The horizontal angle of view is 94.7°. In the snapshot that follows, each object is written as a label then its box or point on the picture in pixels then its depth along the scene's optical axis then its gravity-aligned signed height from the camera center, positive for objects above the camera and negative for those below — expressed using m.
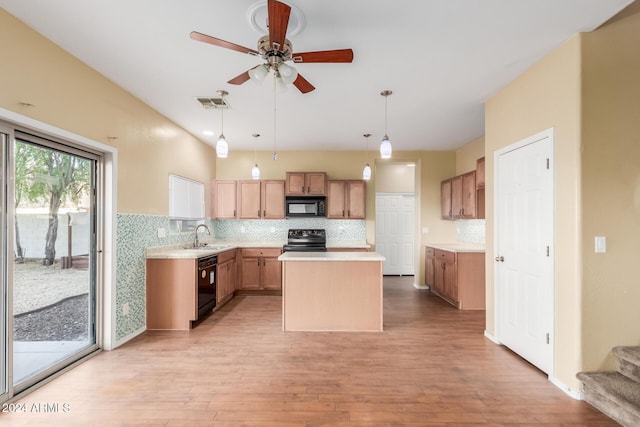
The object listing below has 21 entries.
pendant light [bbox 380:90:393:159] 2.86 +0.68
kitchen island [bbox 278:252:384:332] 3.51 -0.91
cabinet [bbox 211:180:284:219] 5.52 +0.35
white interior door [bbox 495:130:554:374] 2.46 -0.29
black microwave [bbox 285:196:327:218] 5.43 +0.20
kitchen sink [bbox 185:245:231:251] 4.47 -0.47
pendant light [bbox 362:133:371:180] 4.40 +0.70
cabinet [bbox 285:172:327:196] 5.44 +0.64
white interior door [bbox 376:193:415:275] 7.09 -0.26
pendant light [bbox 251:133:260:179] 4.23 +1.17
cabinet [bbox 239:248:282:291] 5.16 -0.94
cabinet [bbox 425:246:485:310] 4.40 -0.94
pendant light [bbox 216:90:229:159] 2.81 +0.69
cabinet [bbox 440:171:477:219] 4.53 +0.35
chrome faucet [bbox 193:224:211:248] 4.64 -0.40
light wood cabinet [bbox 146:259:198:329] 3.58 -0.92
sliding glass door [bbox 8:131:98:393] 2.23 -0.34
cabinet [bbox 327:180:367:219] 5.45 +0.34
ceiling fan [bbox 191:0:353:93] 1.70 +1.02
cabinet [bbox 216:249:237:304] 4.32 -0.91
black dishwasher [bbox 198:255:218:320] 3.71 -0.88
